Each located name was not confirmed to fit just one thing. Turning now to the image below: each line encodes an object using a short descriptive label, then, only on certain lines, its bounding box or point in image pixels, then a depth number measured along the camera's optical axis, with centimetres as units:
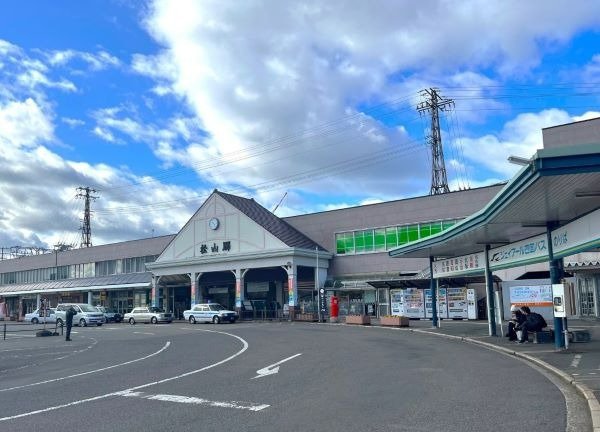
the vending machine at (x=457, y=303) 3559
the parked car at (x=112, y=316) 5080
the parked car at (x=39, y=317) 4831
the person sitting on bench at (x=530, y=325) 1880
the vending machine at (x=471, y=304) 3497
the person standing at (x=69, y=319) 2600
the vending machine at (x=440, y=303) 3634
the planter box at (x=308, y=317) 4047
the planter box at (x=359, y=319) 3388
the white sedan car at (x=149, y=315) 4538
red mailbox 3781
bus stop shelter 1059
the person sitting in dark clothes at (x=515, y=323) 1920
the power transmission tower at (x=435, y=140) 5950
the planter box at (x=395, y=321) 3086
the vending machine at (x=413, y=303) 3722
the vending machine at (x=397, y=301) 3808
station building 3956
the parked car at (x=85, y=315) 4256
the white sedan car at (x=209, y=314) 4081
